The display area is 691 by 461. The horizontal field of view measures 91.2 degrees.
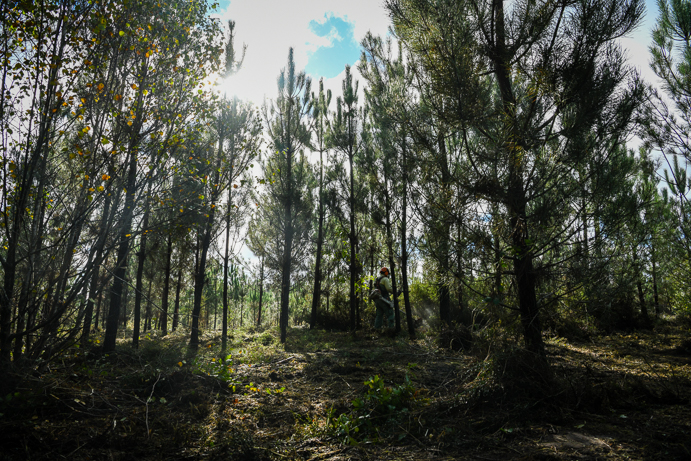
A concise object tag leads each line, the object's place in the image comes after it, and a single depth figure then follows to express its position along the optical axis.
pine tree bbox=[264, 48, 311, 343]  11.38
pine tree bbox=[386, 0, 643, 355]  4.09
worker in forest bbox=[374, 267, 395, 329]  10.45
